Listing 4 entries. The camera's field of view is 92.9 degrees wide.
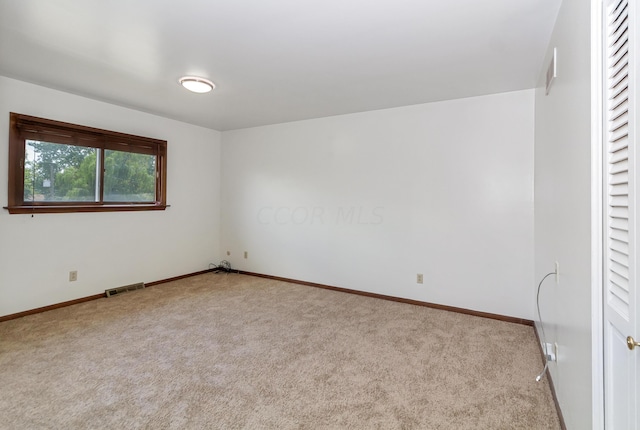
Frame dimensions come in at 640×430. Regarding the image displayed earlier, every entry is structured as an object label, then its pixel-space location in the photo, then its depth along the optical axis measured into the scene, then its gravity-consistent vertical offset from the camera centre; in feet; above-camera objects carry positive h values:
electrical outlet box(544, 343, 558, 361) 6.45 -2.94
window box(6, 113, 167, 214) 10.05 +1.66
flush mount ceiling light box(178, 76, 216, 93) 9.34 +4.10
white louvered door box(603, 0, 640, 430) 2.88 +0.02
